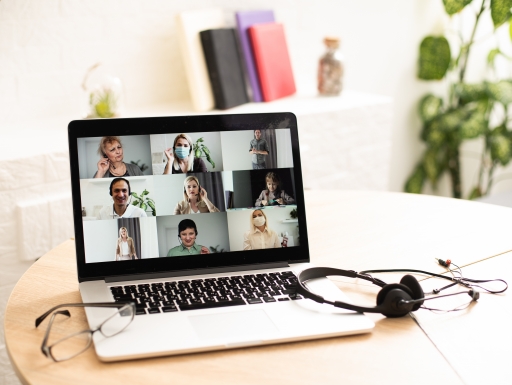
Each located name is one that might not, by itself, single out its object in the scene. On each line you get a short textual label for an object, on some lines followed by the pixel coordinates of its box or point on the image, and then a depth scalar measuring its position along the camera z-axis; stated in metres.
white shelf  2.09
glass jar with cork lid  2.36
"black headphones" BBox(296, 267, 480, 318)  0.89
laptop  0.93
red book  2.23
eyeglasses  0.79
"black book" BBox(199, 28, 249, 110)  2.10
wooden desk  0.76
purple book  2.23
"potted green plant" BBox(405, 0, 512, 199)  2.71
